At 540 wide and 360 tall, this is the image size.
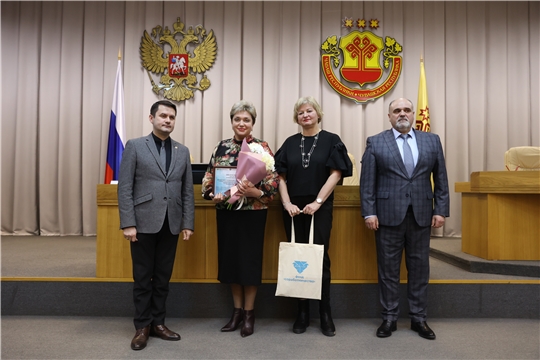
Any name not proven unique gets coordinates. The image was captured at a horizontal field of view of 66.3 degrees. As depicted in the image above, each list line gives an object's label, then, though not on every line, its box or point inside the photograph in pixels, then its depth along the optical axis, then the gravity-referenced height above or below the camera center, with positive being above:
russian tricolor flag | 4.43 +0.61
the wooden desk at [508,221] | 3.27 -0.23
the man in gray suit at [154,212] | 2.39 -0.13
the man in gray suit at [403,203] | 2.57 -0.07
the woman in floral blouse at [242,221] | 2.57 -0.20
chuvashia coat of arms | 5.91 +1.84
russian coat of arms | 5.93 +1.88
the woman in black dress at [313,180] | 2.58 +0.06
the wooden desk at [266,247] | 2.97 -0.41
